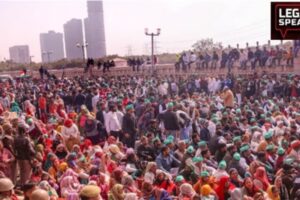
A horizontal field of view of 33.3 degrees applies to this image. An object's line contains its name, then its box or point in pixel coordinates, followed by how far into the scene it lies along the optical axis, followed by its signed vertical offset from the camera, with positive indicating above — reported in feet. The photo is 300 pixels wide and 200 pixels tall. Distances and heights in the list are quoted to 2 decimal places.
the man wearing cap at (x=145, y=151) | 30.68 -7.02
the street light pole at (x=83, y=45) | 120.07 -1.24
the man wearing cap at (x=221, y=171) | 26.35 -7.32
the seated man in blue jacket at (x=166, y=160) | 29.53 -7.32
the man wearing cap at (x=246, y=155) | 29.96 -7.32
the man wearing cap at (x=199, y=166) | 28.22 -7.42
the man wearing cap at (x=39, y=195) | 16.33 -4.98
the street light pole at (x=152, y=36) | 96.66 +0.14
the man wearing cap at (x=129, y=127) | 37.63 -6.68
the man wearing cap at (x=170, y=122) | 38.93 -6.64
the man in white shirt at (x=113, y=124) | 39.37 -6.71
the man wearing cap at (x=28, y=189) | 18.29 -5.33
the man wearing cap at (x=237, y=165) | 28.32 -7.44
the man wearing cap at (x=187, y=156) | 28.73 -7.03
